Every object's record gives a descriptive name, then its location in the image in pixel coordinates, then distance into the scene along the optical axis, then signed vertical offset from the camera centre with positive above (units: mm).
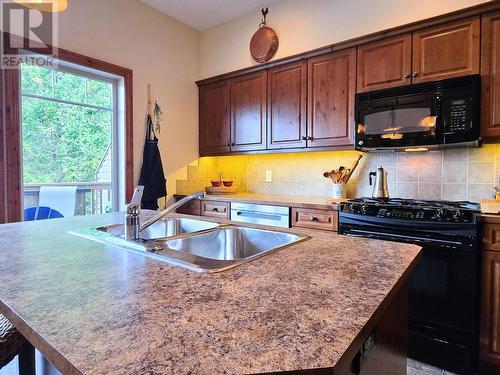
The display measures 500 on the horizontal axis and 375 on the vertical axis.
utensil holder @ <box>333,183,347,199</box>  2738 -108
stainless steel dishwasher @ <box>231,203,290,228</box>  2523 -308
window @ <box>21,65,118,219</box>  2330 +342
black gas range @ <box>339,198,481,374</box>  1752 -602
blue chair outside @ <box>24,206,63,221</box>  2356 -281
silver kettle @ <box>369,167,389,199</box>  2389 -46
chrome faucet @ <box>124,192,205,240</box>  1216 -176
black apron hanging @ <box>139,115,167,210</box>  2965 +53
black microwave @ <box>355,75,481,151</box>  1957 +448
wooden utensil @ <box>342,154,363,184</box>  2693 +87
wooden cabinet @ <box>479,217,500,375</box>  1719 -699
